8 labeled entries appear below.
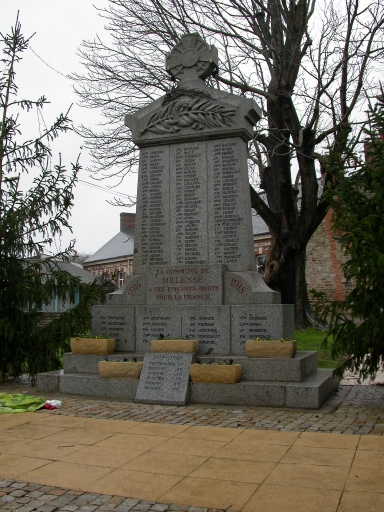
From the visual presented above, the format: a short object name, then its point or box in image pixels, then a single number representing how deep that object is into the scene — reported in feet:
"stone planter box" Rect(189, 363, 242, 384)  24.56
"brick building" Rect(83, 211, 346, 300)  107.45
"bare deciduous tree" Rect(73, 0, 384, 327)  54.49
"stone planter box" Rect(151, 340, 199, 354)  26.48
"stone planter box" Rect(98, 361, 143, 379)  26.33
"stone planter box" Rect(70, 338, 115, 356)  28.30
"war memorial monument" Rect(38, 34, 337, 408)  25.90
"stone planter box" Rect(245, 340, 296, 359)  25.12
